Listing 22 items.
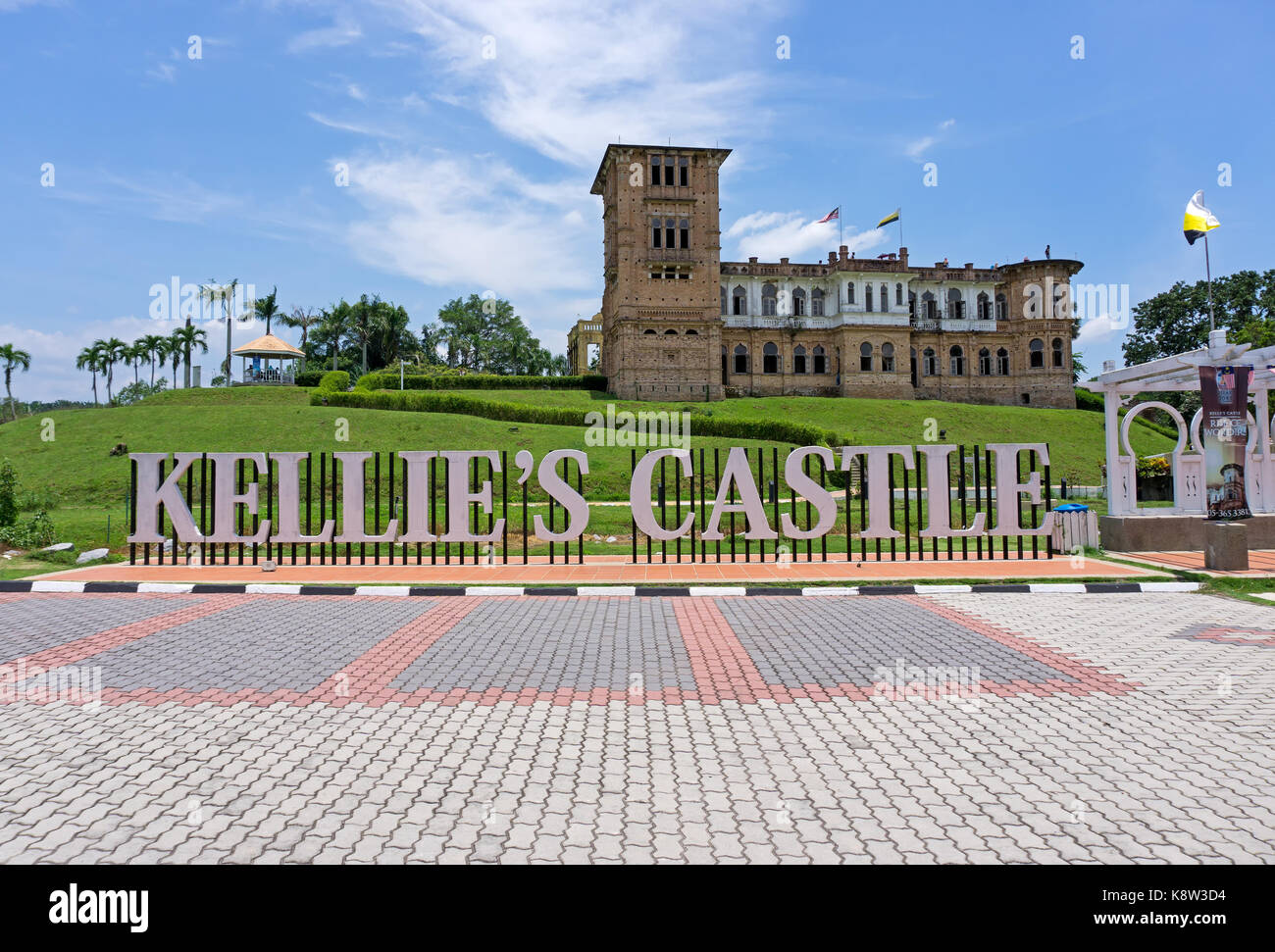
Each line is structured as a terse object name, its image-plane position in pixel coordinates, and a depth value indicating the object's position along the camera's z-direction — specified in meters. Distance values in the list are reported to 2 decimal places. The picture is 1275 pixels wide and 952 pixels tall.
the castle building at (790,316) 55.78
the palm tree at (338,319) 70.12
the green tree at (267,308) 71.31
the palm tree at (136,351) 79.38
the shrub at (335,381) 47.26
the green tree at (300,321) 73.75
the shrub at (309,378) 55.78
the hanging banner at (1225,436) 12.66
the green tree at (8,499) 16.77
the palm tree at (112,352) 78.56
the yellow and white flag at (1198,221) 18.48
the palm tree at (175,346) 77.25
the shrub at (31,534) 16.11
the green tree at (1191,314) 61.69
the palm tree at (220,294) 67.12
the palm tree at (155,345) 78.88
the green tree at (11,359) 73.00
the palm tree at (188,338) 75.94
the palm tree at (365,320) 70.81
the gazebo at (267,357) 53.38
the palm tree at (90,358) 78.06
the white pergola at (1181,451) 14.66
